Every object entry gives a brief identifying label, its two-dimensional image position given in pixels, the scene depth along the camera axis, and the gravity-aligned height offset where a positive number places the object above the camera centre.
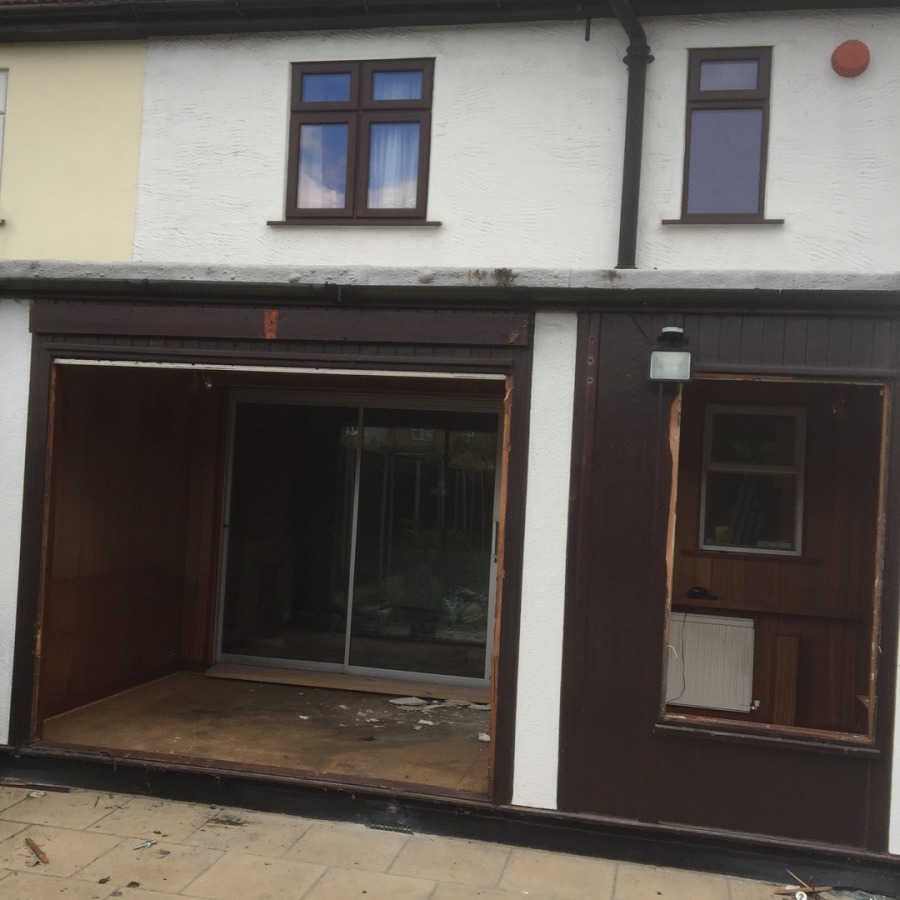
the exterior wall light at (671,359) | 5.11 +0.68
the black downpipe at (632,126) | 5.35 +2.10
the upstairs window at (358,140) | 5.93 +2.14
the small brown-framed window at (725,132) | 5.46 +2.13
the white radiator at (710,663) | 7.00 -1.40
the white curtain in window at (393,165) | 5.97 +1.98
